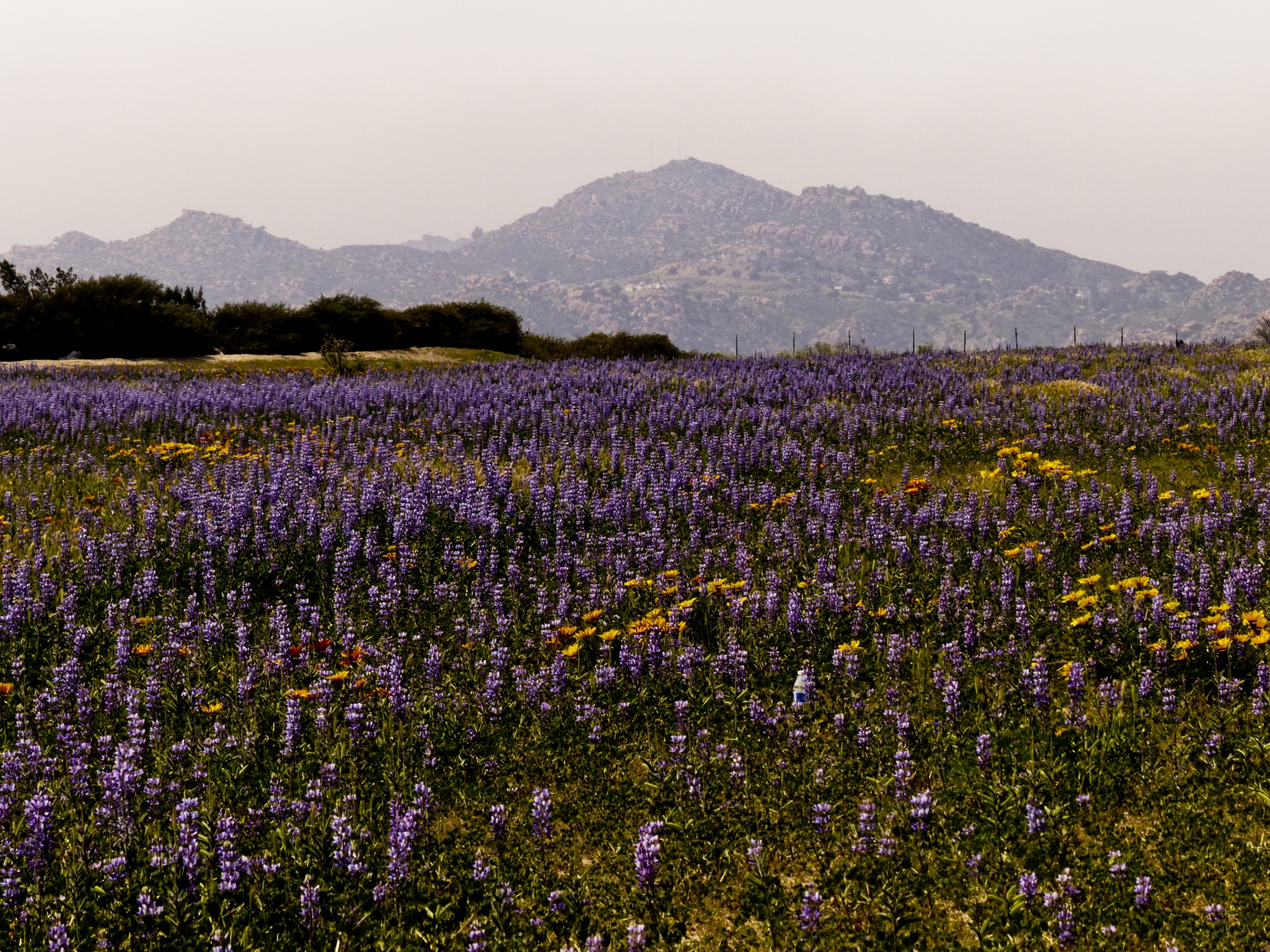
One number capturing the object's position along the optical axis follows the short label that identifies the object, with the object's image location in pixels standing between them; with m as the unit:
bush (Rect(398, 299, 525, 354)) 98.50
